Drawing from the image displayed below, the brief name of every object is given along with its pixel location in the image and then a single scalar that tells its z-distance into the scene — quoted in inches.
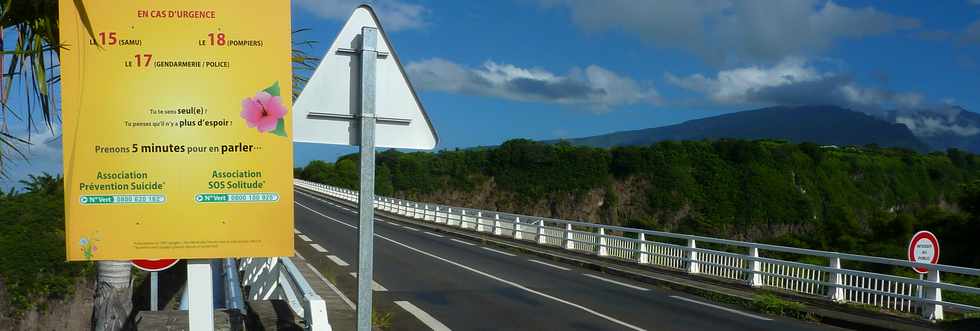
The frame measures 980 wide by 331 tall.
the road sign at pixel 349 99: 166.2
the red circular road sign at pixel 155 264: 290.7
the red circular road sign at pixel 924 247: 519.2
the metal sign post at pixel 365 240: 151.3
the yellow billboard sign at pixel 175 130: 157.4
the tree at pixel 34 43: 187.6
